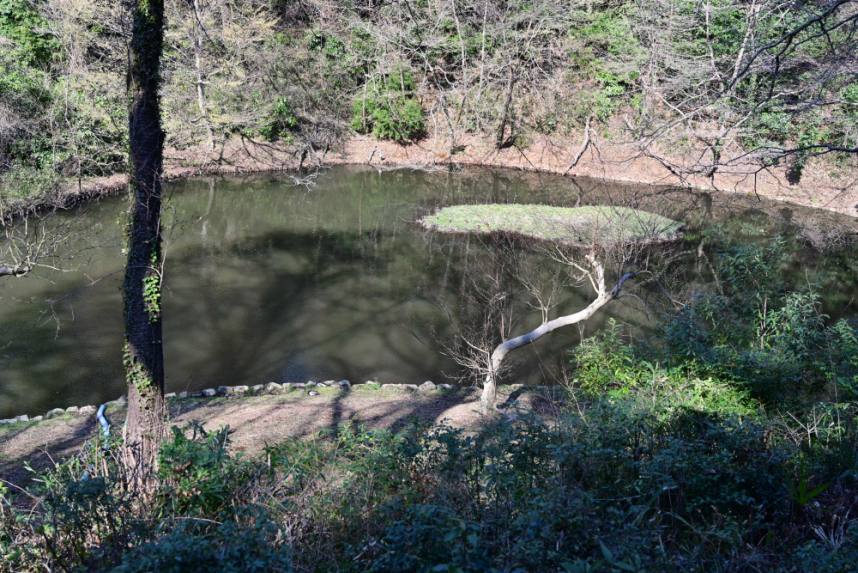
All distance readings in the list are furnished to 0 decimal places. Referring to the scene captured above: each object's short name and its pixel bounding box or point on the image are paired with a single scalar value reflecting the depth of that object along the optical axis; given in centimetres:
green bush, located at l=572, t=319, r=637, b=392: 680
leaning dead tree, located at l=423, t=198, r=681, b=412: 950
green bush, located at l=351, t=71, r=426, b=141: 2984
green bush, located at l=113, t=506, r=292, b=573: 284
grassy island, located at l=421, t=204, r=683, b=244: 1736
